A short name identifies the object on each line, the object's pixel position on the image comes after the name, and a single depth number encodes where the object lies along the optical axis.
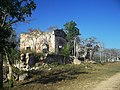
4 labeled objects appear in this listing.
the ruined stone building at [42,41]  26.32
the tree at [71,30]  29.93
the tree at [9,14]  7.44
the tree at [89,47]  30.17
